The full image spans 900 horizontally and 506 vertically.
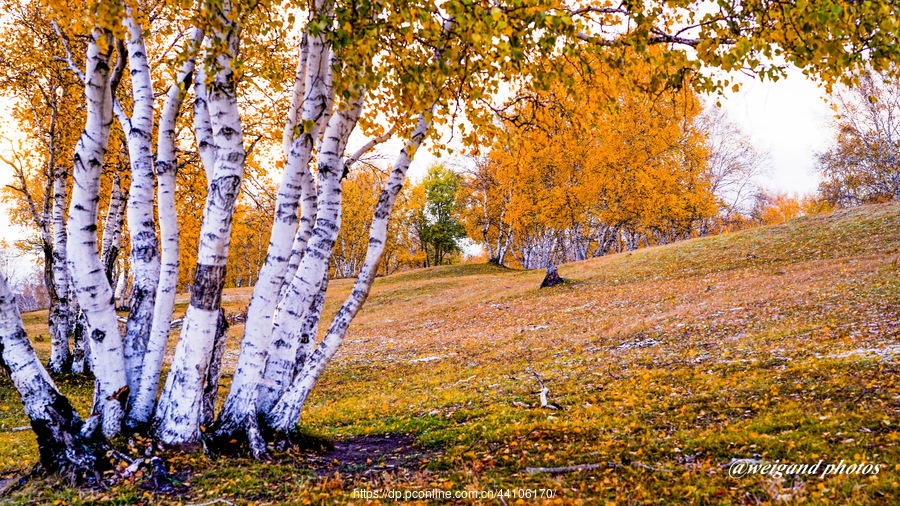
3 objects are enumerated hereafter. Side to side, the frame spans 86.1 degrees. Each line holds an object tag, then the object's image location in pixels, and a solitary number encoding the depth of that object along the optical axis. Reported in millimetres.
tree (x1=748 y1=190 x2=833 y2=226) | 65738
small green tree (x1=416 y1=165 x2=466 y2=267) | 59000
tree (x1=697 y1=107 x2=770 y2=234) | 46344
